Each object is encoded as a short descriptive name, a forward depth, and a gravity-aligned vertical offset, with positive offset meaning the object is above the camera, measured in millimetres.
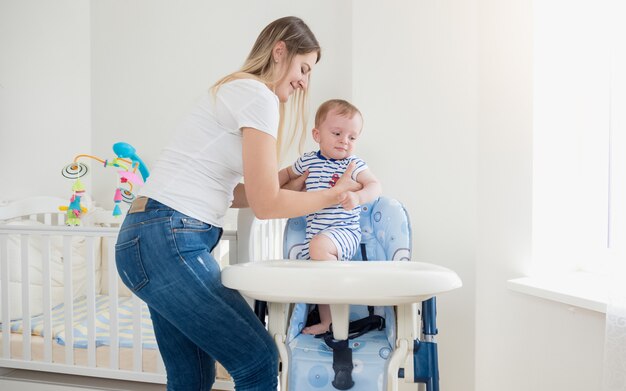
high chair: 954 -270
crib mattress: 1942 -657
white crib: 1906 -584
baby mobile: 2744 +35
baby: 1239 +10
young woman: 991 -41
